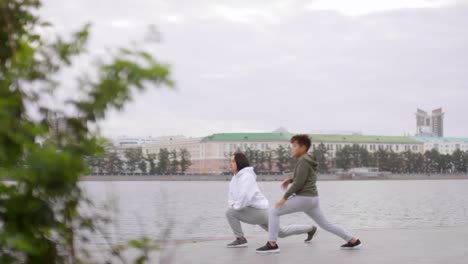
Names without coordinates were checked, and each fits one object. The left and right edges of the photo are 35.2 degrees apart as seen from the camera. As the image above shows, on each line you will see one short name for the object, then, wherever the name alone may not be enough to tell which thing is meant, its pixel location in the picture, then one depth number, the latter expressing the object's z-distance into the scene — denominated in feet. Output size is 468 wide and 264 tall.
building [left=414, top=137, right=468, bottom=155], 612.29
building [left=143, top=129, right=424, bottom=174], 513.86
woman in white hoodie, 28.94
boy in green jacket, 26.35
